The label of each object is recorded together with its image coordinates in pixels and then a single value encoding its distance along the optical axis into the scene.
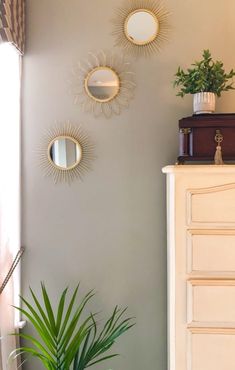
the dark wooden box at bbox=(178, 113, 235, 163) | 1.62
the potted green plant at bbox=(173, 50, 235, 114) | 1.64
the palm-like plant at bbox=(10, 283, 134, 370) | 1.58
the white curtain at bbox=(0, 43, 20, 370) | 1.74
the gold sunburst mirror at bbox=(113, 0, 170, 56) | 1.89
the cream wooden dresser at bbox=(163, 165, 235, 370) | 1.42
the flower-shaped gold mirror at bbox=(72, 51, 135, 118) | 1.92
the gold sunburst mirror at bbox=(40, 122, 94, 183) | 1.93
